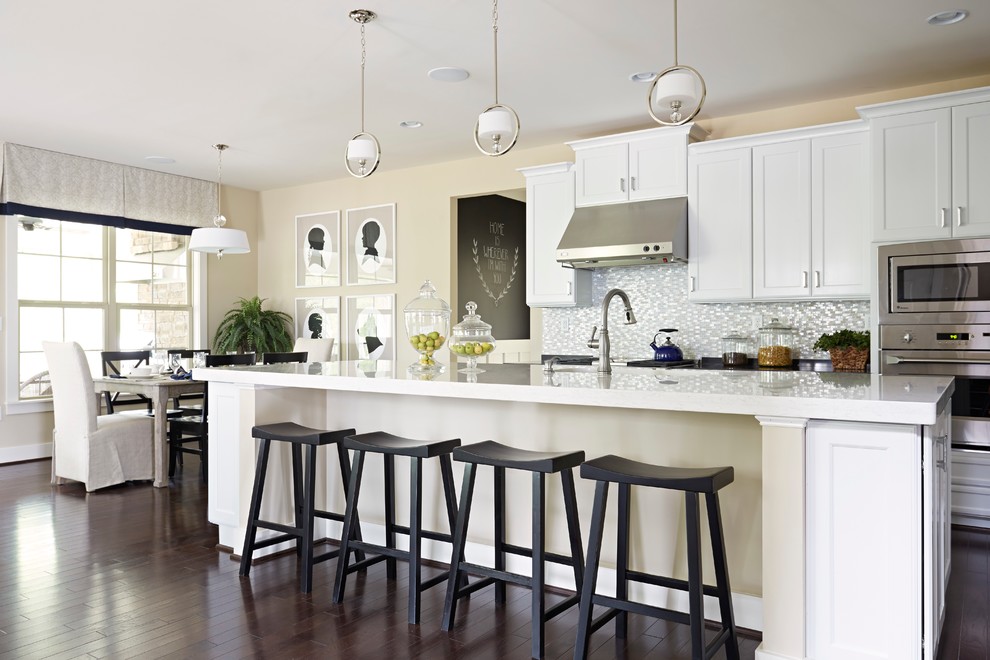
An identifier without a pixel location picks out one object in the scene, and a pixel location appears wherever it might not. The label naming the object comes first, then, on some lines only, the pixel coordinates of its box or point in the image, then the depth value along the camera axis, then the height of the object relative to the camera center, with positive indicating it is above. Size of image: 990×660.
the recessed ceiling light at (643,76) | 4.43 +1.56
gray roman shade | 6.05 +1.29
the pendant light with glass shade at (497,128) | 3.24 +0.91
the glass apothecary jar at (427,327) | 3.45 +0.03
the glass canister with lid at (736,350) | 5.09 -0.13
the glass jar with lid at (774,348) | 4.90 -0.12
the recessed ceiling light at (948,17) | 3.58 +1.55
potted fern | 7.47 +0.03
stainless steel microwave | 4.07 +0.28
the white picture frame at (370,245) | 7.12 +0.88
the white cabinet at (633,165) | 5.15 +1.21
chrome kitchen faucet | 3.08 -0.08
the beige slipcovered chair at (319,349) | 6.56 -0.14
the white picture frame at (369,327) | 7.14 +0.06
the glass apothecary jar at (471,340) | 3.27 -0.03
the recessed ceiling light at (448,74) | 4.34 +1.56
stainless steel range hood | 4.93 +0.68
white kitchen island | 2.08 -0.44
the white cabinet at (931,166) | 4.04 +0.93
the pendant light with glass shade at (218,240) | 5.67 +0.73
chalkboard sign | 7.77 +0.80
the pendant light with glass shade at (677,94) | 2.79 +0.91
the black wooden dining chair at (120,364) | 6.10 -0.25
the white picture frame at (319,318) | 7.52 +0.16
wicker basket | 4.50 -0.17
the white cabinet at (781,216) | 4.58 +0.76
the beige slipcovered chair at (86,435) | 5.00 -0.71
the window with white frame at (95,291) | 6.36 +0.42
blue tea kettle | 5.26 -0.15
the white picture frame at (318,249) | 7.54 +0.88
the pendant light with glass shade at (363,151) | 3.61 +0.91
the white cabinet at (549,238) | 5.65 +0.74
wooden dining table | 5.16 -0.46
